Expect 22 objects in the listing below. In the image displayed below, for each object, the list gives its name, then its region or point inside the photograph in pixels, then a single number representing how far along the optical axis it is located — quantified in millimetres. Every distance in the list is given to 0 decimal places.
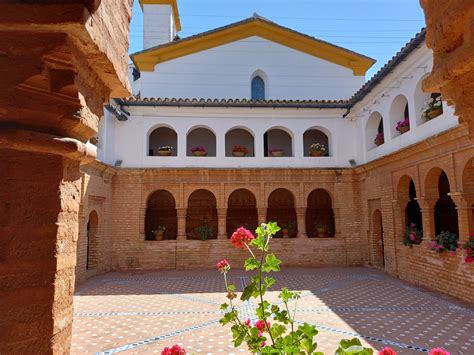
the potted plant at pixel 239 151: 15391
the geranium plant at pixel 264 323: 2102
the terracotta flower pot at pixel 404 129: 11610
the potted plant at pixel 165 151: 15039
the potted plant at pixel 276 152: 15422
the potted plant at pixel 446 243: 9452
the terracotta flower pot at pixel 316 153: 15508
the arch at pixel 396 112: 12367
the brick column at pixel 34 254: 2092
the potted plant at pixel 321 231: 15508
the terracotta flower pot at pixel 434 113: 9750
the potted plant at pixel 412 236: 11120
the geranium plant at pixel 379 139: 13445
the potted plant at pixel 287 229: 15359
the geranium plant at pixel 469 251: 8602
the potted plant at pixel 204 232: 14989
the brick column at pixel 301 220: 15297
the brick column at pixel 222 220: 15133
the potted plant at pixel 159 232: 15012
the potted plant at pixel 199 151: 15242
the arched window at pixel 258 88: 17594
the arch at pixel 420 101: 10742
